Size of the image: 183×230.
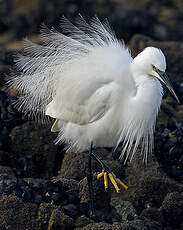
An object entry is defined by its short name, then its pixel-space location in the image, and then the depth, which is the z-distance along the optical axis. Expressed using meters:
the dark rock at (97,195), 8.48
